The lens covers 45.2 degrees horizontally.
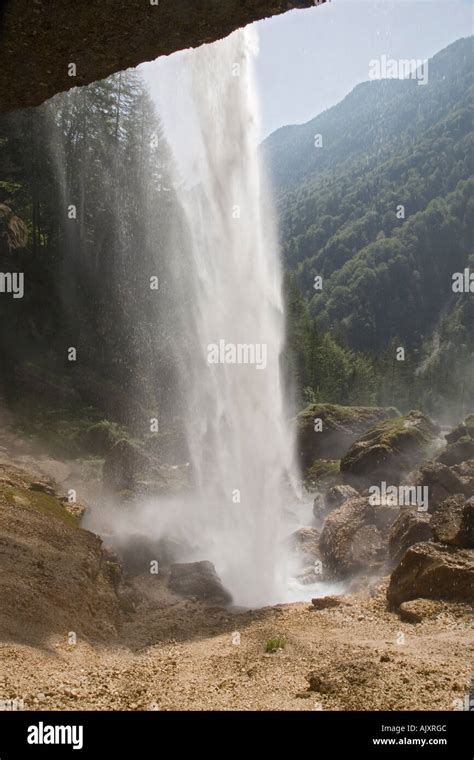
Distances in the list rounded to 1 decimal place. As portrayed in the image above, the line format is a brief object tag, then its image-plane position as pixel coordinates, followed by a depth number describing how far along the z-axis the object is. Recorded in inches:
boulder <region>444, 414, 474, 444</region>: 1137.4
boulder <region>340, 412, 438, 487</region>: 956.6
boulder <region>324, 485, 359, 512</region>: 856.8
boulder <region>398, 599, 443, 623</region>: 410.3
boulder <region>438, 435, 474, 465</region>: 903.1
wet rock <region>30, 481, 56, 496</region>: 661.9
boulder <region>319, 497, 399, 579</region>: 600.7
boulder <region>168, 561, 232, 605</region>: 547.5
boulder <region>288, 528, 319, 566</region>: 691.4
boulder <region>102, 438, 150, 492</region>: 916.6
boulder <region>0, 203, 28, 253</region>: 1291.8
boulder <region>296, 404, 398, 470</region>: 1288.1
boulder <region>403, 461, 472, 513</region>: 688.4
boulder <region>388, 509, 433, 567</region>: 537.0
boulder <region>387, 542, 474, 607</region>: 425.7
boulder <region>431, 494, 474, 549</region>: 465.4
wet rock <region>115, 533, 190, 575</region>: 629.2
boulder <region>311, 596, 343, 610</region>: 479.2
